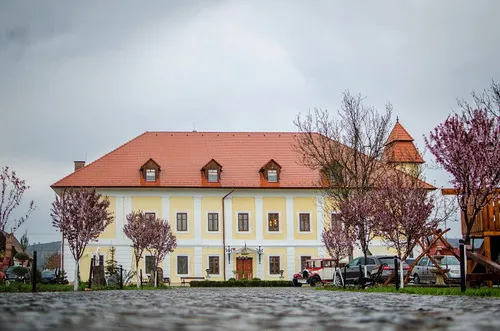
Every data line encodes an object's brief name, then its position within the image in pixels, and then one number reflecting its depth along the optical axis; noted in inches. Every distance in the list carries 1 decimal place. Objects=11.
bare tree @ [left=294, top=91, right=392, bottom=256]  1573.6
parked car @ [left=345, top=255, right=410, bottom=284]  1412.4
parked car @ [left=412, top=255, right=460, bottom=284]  1403.8
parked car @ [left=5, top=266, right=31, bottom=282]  1673.5
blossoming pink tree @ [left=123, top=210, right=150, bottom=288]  1749.5
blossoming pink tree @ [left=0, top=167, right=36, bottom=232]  1274.6
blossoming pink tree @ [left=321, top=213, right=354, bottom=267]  1564.8
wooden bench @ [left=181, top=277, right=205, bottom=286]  2156.7
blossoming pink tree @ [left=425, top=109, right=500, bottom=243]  860.0
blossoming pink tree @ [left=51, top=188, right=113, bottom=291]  1266.0
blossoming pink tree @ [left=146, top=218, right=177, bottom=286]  1768.0
